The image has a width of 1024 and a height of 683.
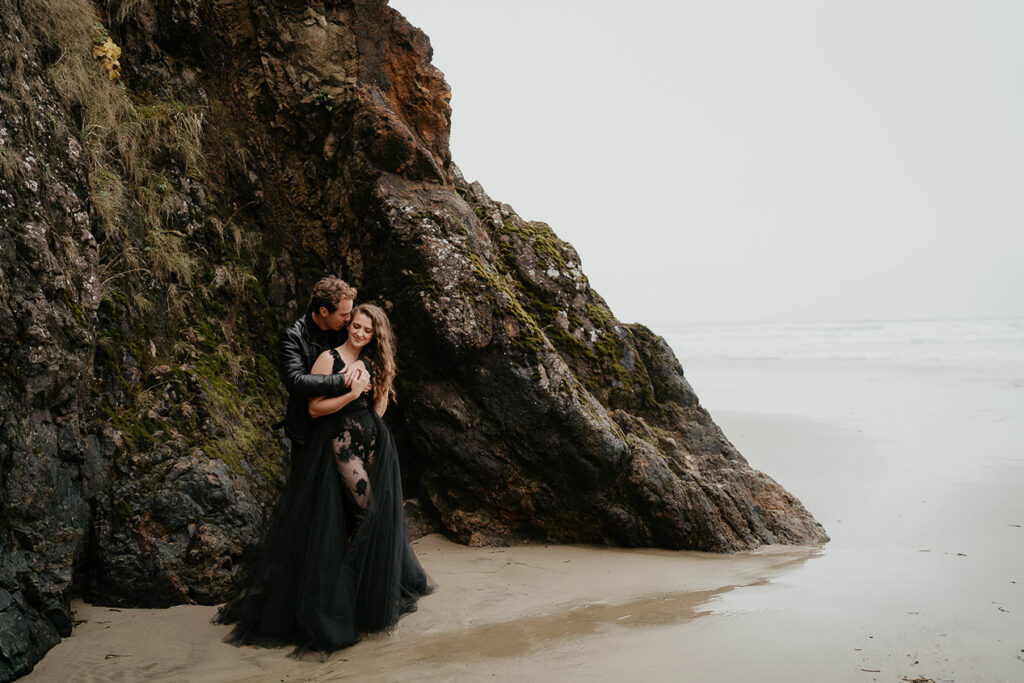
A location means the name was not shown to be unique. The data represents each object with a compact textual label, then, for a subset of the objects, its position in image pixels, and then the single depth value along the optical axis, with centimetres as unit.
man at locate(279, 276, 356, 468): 448
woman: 412
